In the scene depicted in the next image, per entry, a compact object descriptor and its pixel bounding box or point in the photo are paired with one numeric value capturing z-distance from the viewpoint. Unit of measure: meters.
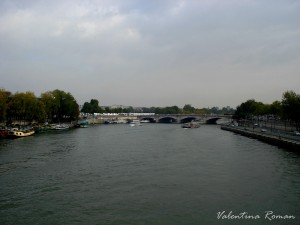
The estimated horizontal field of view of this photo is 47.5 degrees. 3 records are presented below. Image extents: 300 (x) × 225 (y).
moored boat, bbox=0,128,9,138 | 44.89
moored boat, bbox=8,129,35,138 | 44.41
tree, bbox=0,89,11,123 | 48.07
